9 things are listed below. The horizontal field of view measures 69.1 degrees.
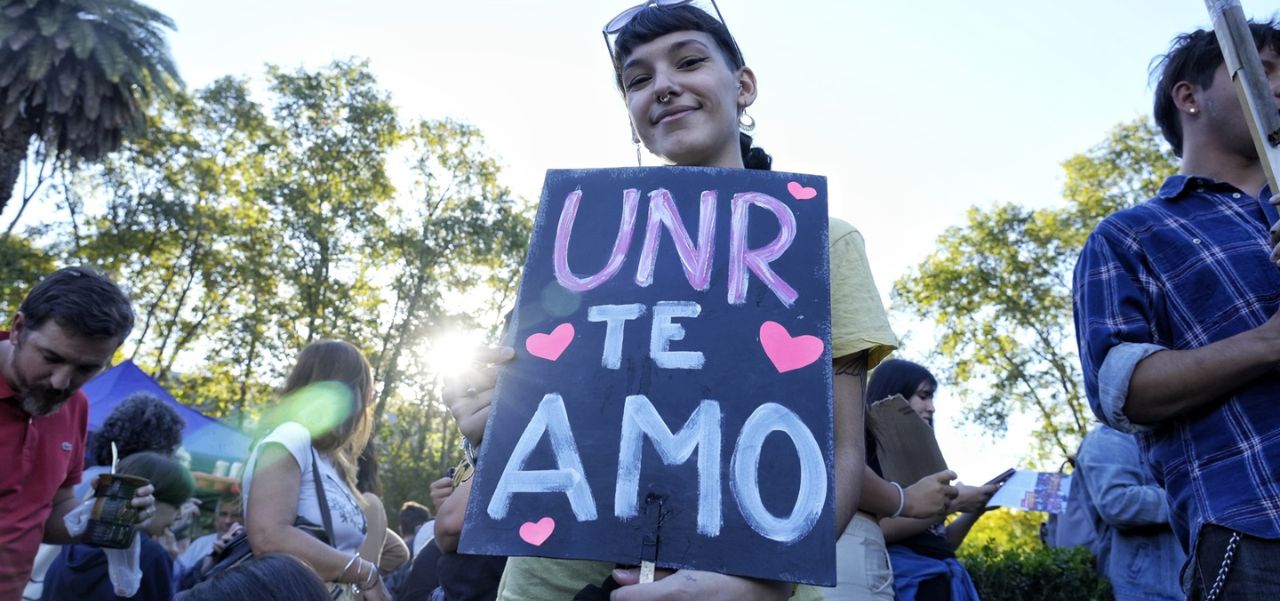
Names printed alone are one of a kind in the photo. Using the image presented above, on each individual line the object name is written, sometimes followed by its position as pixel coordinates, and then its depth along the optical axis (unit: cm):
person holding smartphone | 371
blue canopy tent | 1116
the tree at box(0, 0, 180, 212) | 1667
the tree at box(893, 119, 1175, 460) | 2216
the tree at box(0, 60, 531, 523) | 2259
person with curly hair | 520
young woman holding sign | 155
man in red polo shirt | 330
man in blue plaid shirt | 190
